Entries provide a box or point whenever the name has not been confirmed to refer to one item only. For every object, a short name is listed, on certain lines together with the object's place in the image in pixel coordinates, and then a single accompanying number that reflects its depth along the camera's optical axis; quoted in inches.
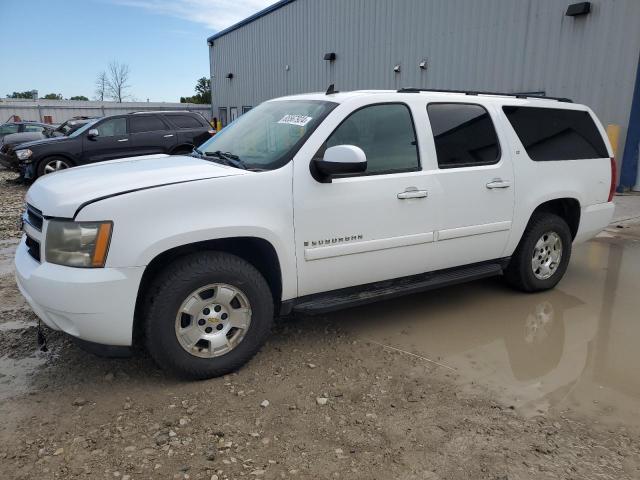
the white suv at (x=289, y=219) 115.5
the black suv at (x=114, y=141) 455.5
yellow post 381.7
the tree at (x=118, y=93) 2161.7
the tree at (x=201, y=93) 2263.0
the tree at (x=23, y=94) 2238.9
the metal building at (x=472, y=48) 383.6
